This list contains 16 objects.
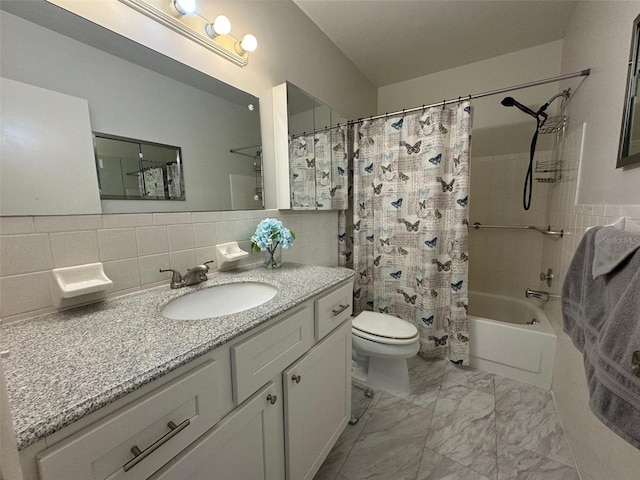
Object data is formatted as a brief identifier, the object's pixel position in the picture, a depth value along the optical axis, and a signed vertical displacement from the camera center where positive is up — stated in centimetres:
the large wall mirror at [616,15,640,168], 85 +30
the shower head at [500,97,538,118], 176 +69
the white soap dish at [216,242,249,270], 119 -20
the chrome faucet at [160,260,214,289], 101 -25
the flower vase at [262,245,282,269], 130 -24
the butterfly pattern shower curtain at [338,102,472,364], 170 -10
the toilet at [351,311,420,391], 155 -84
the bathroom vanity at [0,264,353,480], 42 -36
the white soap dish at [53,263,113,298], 76 -20
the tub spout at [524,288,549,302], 179 -61
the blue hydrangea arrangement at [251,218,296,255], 125 -13
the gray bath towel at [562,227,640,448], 56 -31
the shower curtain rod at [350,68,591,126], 140 +69
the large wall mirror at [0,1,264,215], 73 +41
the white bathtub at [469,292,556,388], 165 -93
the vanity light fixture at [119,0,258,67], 95 +75
